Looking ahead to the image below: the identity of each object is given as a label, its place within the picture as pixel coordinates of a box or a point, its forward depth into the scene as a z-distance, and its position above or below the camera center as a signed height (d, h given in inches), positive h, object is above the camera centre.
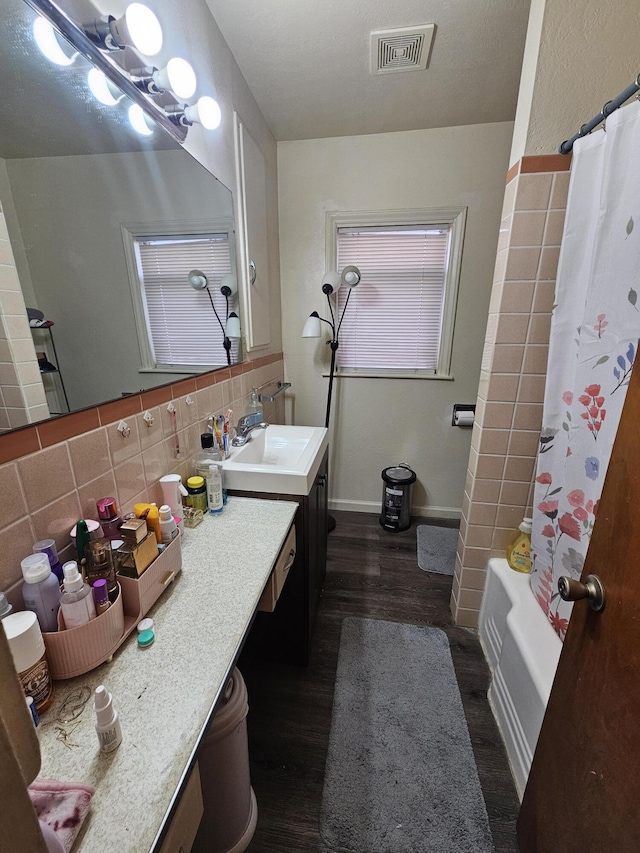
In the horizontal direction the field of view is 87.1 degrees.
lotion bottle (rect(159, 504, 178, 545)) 32.4 -18.9
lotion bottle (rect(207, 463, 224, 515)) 44.2 -21.2
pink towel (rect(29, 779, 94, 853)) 15.7 -22.8
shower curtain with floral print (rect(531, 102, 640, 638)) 36.3 -3.0
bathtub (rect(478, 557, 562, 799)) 42.0 -45.0
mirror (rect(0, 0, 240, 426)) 25.4 +9.9
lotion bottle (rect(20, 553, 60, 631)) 23.2 -17.8
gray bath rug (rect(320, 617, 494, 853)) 38.5 -56.1
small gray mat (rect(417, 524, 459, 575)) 81.8 -57.0
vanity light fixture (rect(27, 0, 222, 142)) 27.9 +24.7
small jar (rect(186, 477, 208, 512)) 43.8 -21.3
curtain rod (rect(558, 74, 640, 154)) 33.0 +21.8
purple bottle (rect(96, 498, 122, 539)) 30.2 -16.8
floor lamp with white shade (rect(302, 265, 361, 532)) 81.7 +8.5
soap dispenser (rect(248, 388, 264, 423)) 71.4 -17.0
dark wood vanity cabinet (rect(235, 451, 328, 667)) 49.3 -43.0
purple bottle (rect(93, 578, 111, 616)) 24.8 -19.3
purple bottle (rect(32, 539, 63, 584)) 24.9 -16.3
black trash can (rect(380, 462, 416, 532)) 93.9 -47.4
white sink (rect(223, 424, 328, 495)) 47.8 -21.7
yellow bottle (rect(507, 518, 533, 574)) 56.3 -37.3
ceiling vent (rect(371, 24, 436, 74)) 54.4 +44.4
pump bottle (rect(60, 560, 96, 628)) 23.1 -18.3
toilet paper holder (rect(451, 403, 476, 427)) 91.1 -24.2
